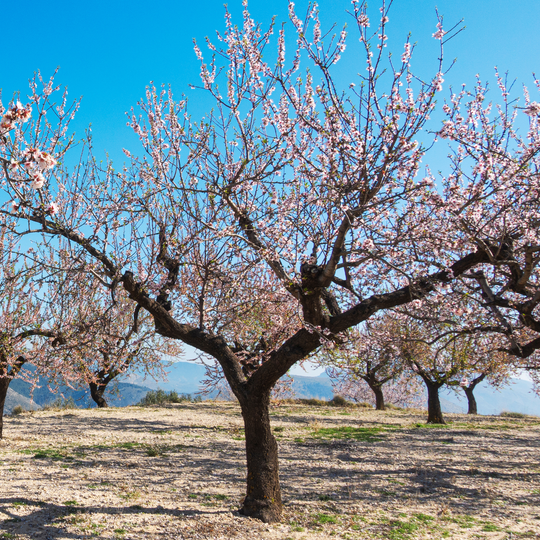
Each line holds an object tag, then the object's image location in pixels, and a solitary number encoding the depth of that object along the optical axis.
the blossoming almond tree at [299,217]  5.57
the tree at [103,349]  8.50
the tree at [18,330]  11.42
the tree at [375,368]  13.29
